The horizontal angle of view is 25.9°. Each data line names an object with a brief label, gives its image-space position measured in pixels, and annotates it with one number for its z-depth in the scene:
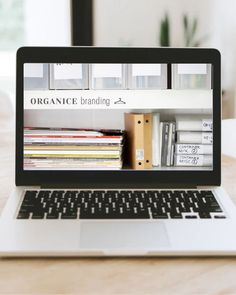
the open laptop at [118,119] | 1.08
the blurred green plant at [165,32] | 3.52
